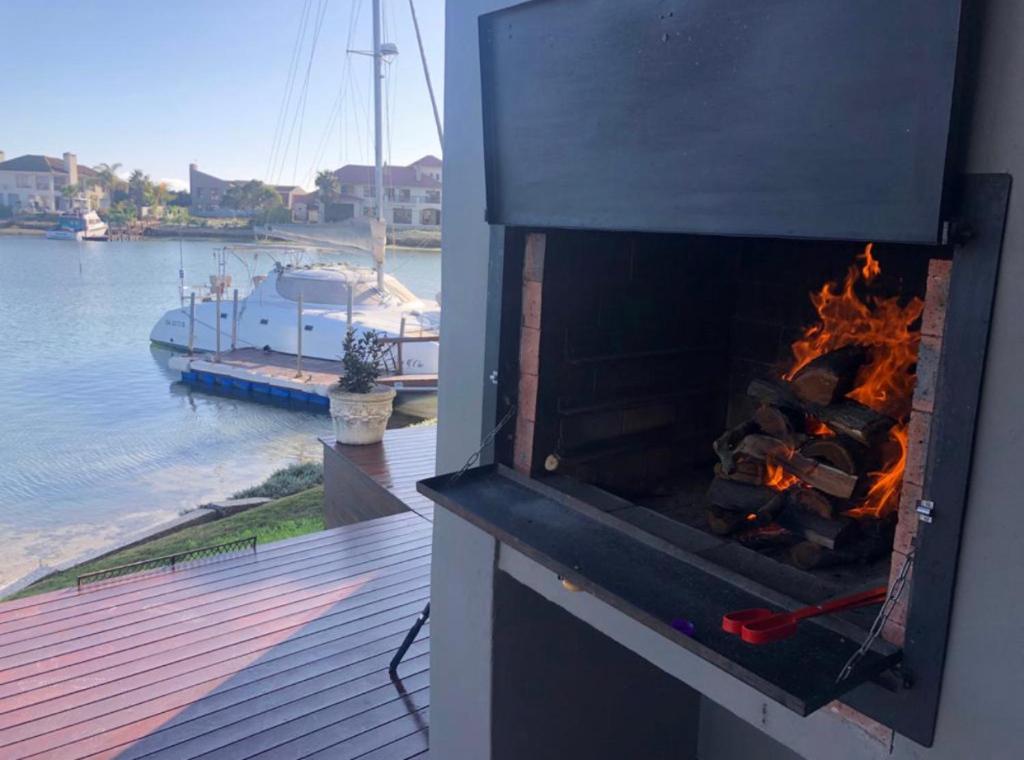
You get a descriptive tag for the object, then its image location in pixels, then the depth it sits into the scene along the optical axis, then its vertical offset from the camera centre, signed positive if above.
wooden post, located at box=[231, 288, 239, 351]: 18.44 -2.12
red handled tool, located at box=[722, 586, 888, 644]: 1.03 -0.52
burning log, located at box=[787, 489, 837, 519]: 1.58 -0.52
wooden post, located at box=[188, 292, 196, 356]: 19.38 -2.29
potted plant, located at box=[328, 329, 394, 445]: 6.14 -1.30
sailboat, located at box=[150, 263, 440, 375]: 18.09 -1.78
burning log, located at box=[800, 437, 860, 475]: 1.58 -0.41
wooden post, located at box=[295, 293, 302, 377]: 16.85 -2.71
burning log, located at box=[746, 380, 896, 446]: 1.57 -0.33
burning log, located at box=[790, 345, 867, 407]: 1.68 -0.26
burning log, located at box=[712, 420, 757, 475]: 1.83 -0.46
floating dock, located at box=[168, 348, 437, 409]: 15.89 -3.03
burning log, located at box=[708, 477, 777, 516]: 1.71 -0.55
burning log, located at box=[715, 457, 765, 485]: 1.78 -0.51
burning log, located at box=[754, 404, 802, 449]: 1.74 -0.38
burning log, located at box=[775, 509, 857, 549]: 1.50 -0.54
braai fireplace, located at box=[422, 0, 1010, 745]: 1.05 -0.15
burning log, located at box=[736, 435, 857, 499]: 1.58 -0.45
